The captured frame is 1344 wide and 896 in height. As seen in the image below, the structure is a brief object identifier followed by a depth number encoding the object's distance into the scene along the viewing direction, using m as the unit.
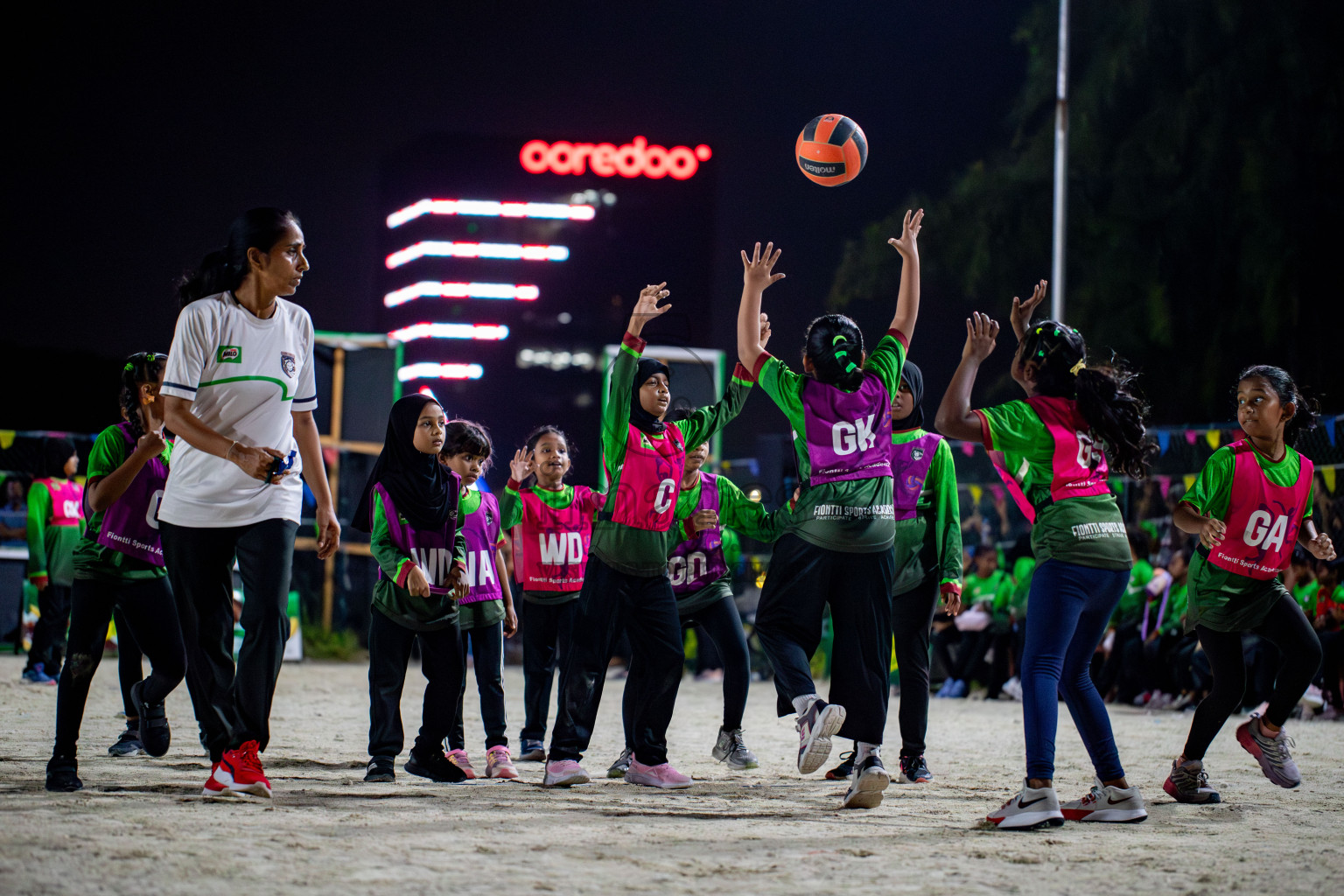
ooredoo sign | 46.97
